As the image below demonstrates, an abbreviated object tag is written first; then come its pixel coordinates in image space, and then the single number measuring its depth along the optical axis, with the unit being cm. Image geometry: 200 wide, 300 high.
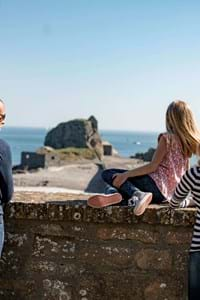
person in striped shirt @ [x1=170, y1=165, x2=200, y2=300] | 380
